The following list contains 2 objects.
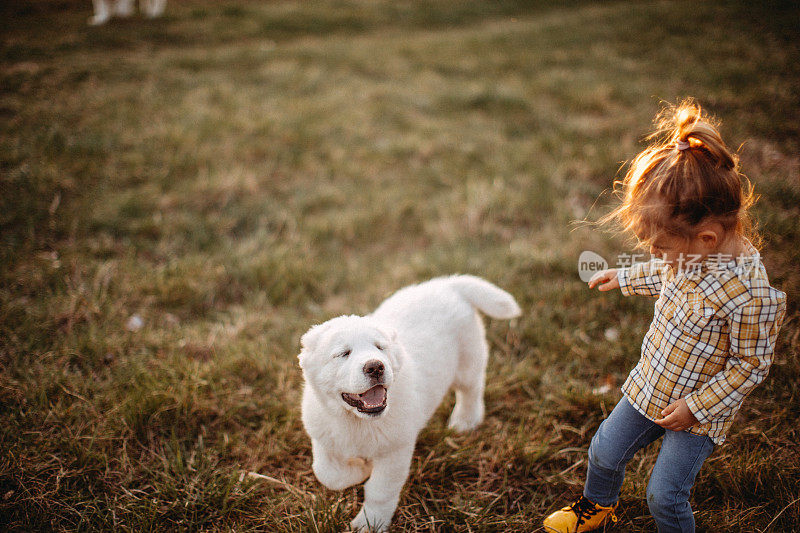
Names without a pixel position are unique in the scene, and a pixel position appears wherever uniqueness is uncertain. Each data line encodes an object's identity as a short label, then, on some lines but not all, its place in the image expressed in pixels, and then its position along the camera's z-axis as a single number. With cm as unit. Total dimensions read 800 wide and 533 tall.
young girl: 148
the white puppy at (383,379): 185
